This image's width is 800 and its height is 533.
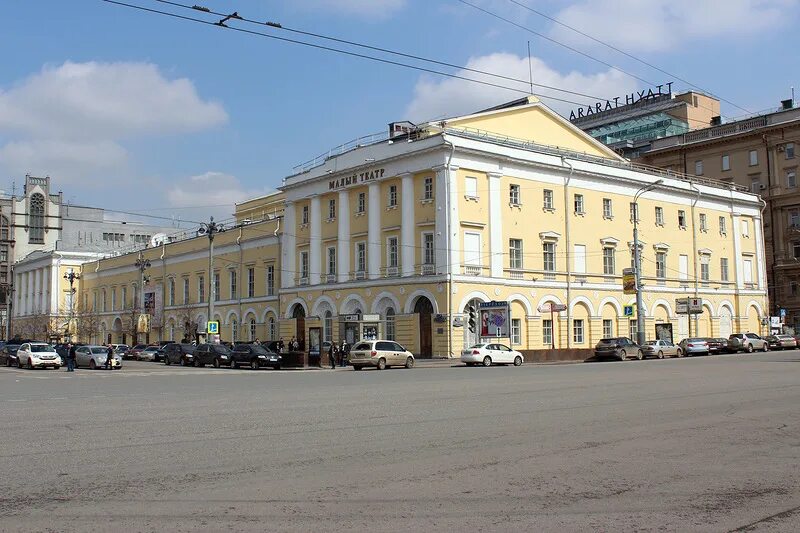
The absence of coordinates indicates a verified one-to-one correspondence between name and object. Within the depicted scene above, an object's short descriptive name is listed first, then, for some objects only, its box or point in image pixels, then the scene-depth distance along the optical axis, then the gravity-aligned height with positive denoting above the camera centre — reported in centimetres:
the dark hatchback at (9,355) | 5478 -119
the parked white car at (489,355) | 4534 -143
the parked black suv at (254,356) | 4759 -135
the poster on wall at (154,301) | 7600 +332
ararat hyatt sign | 10342 +2960
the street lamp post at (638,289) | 5544 +254
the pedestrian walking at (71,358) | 4360 -116
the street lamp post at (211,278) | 5440 +376
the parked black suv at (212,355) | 5056 -132
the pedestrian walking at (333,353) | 4691 -124
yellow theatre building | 5350 +658
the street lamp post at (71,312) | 9564 +288
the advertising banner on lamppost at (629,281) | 5480 +311
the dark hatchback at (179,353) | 5472 -127
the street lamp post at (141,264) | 7210 +665
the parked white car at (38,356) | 4941 -117
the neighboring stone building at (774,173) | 8088 +1575
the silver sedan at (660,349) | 5516 -156
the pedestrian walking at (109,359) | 4812 -138
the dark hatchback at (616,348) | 5216 -138
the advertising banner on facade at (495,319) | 4869 +65
